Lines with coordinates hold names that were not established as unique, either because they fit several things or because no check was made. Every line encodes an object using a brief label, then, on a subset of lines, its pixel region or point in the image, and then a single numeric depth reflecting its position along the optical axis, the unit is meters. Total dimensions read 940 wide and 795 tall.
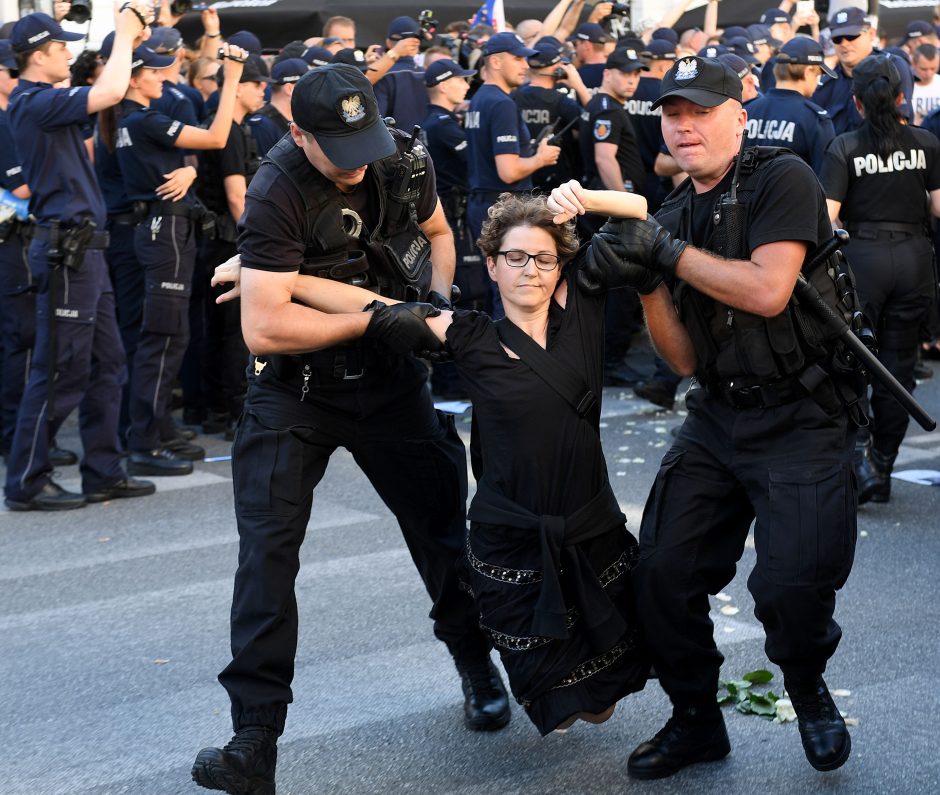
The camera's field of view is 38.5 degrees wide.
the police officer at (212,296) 8.24
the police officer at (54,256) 6.71
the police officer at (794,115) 7.71
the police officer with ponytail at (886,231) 6.64
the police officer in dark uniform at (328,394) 3.66
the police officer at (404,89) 10.27
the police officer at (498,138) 9.09
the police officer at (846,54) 9.41
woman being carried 3.59
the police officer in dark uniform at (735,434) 3.61
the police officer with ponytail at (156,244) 7.55
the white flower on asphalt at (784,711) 4.13
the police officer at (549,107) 10.08
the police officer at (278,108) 8.59
